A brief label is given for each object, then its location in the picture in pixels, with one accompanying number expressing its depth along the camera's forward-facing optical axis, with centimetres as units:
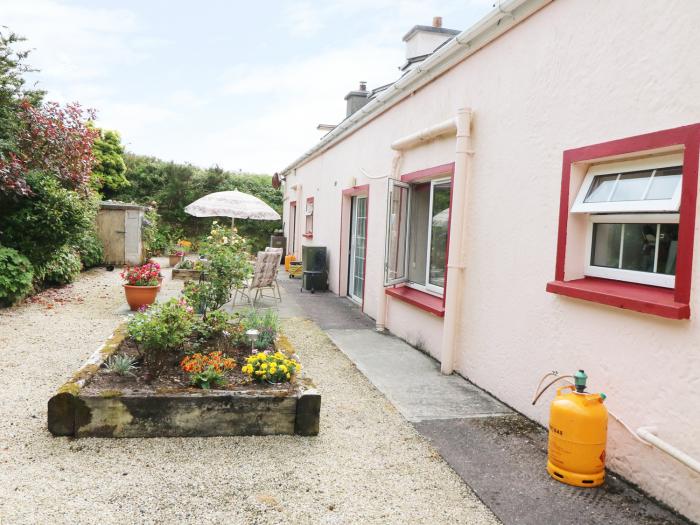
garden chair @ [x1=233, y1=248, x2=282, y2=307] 895
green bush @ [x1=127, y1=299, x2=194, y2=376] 422
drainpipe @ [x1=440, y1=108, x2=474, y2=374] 517
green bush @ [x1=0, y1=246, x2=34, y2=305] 762
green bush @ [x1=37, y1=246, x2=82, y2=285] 918
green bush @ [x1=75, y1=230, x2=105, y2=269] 1228
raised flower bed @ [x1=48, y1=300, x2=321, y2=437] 352
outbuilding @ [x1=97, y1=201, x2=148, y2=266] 1355
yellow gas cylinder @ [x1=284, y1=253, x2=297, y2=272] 1490
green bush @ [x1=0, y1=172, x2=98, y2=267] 840
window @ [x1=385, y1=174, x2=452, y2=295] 686
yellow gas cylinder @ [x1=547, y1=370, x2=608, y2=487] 298
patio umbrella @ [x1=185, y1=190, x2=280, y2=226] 1191
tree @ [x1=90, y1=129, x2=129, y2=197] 1923
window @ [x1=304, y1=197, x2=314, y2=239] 1391
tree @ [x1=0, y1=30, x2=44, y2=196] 854
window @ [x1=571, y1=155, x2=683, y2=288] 305
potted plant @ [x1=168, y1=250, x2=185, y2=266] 1588
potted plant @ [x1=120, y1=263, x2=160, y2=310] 814
